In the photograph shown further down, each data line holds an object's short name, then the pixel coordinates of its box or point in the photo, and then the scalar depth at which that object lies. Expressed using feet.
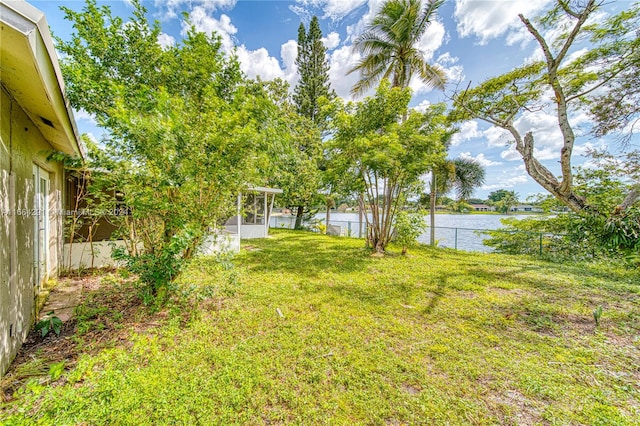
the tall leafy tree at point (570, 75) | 13.61
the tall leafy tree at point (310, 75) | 54.54
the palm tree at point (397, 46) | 28.94
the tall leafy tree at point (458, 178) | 38.75
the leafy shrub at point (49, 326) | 9.25
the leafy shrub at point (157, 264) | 9.40
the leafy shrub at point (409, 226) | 26.13
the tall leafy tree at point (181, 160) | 9.36
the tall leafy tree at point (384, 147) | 22.25
